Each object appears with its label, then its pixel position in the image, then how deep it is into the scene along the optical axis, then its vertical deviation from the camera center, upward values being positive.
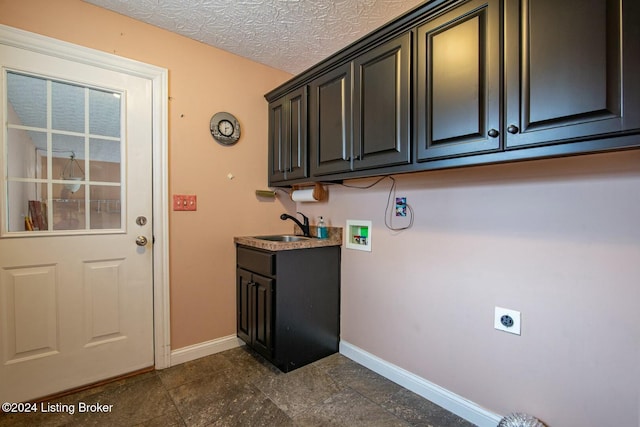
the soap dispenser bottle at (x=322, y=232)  2.46 -0.16
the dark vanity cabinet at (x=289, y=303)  2.03 -0.67
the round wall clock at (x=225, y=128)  2.32 +0.70
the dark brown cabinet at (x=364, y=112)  1.57 +0.63
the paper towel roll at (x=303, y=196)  2.45 +0.16
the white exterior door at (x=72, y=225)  1.67 -0.07
